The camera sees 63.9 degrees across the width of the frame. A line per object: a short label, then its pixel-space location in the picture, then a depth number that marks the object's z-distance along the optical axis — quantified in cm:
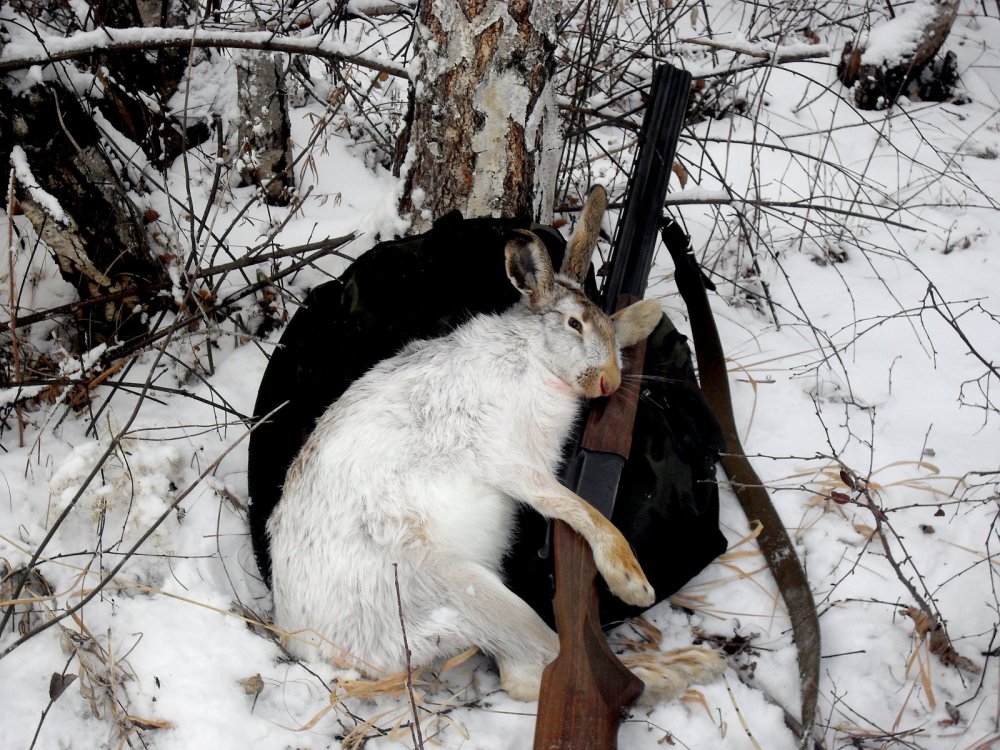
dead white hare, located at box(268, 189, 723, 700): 267
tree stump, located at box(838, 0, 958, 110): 530
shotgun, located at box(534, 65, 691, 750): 235
